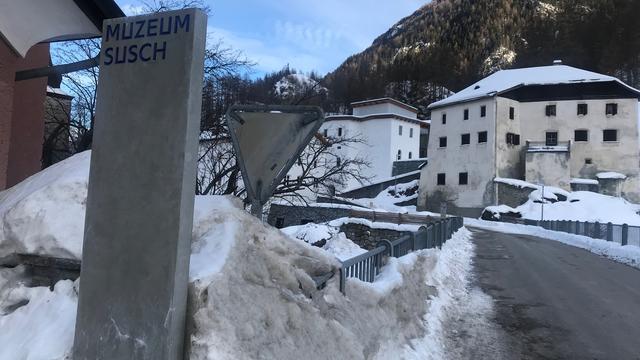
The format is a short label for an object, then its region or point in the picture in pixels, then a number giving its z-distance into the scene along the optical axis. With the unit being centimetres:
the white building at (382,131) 8369
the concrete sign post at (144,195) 332
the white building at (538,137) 6078
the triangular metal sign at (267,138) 466
